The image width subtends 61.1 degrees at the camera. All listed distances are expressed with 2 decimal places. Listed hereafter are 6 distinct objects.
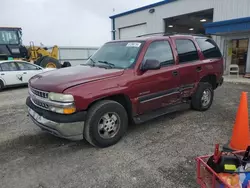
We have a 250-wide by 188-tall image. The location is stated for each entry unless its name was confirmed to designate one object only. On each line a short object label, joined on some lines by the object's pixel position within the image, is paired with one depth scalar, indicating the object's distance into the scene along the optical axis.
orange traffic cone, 3.39
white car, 9.57
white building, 11.88
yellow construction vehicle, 13.25
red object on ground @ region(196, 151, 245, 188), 2.10
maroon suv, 3.26
